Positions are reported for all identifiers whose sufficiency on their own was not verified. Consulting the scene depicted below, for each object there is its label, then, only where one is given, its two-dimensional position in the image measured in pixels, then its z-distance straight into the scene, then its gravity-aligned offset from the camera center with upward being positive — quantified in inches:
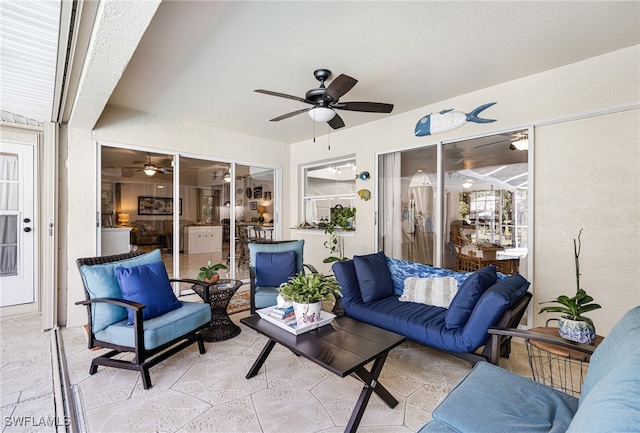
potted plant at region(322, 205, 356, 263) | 182.9 -7.3
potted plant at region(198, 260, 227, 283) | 123.1 -25.7
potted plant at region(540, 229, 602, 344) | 69.0 -26.4
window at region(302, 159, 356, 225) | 197.5 +18.0
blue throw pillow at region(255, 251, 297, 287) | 143.2 -26.9
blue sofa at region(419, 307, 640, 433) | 33.7 -33.6
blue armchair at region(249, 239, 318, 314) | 135.6 -26.0
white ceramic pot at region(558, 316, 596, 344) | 68.8 -28.0
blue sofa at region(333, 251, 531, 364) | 82.0 -30.7
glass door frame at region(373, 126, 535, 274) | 118.4 +8.5
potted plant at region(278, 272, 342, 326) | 84.3 -23.7
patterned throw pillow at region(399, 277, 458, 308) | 111.6 -30.2
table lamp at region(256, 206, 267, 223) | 217.6 +2.2
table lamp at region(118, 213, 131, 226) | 155.7 -2.5
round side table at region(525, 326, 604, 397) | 66.3 -51.0
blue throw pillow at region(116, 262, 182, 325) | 93.6 -24.8
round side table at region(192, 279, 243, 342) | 117.9 -41.5
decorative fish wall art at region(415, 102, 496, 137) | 131.6 +44.6
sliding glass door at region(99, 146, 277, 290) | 153.9 +3.7
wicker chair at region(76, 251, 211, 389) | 85.5 -35.7
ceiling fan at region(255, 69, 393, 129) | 104.7 +40.3
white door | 142.6 -5.8
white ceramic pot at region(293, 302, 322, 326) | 84.0 -28.5
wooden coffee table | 67.8 -33.9
